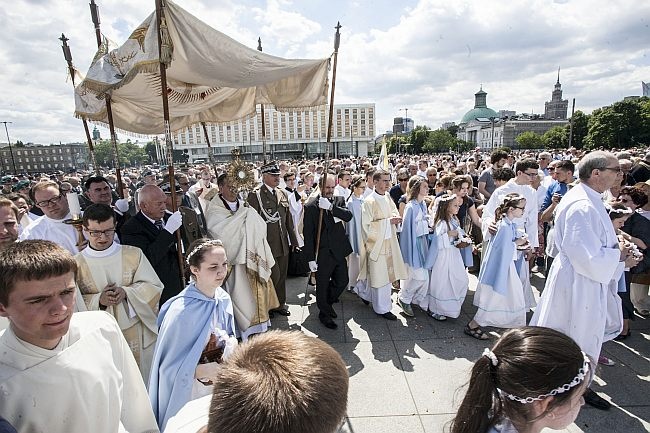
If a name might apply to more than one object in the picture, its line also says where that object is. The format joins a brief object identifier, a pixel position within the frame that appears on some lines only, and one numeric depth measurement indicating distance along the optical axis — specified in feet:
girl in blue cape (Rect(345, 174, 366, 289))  19.02
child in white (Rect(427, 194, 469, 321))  16.60
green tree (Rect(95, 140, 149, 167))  326.65
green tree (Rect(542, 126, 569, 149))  231.69
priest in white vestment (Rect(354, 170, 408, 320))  17.42
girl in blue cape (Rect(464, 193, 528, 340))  14.71
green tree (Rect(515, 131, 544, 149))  298.35
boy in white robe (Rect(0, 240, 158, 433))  4.65
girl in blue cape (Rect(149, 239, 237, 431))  7.72
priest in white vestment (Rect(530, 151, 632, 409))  10.11
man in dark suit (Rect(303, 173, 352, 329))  16.92
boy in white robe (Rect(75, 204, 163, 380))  9.67
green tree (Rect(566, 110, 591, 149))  219.00
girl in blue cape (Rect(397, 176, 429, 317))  17.49
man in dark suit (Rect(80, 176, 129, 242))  15.59
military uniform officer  17.32
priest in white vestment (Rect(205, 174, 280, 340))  14.51
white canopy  11.05
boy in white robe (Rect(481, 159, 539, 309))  16.35
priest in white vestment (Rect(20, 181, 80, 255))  12.81
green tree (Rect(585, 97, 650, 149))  176.55
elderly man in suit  12.45
